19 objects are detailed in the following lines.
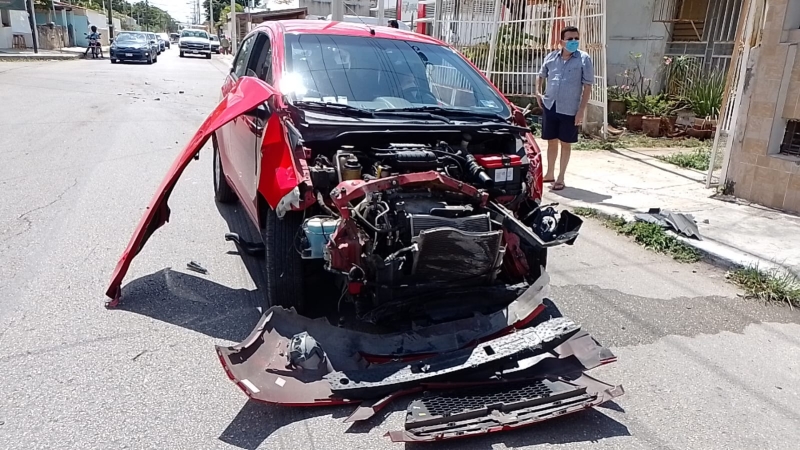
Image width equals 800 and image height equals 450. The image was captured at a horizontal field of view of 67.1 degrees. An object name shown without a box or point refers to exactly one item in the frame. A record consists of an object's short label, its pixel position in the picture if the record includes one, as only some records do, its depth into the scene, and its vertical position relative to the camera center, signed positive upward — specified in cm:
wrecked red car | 307 -112
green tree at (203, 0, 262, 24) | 8152 +469
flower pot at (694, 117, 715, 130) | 1060 -112
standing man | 730 -46
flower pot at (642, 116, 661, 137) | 1093 -122
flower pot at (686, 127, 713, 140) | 1076 -130
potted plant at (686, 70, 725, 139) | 1051 -76
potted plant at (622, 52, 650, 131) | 1122 -73
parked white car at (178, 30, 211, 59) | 3658 -27
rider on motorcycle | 3148 -9
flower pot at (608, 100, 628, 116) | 1154 -98
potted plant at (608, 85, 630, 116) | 1152 -88
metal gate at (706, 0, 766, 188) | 695 -28
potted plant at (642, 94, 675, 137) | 1095 -100
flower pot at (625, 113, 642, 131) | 1117 -119
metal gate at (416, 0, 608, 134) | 1021 +28
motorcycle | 3155 -55
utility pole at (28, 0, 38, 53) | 3138 +36
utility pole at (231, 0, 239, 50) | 3462 +51
